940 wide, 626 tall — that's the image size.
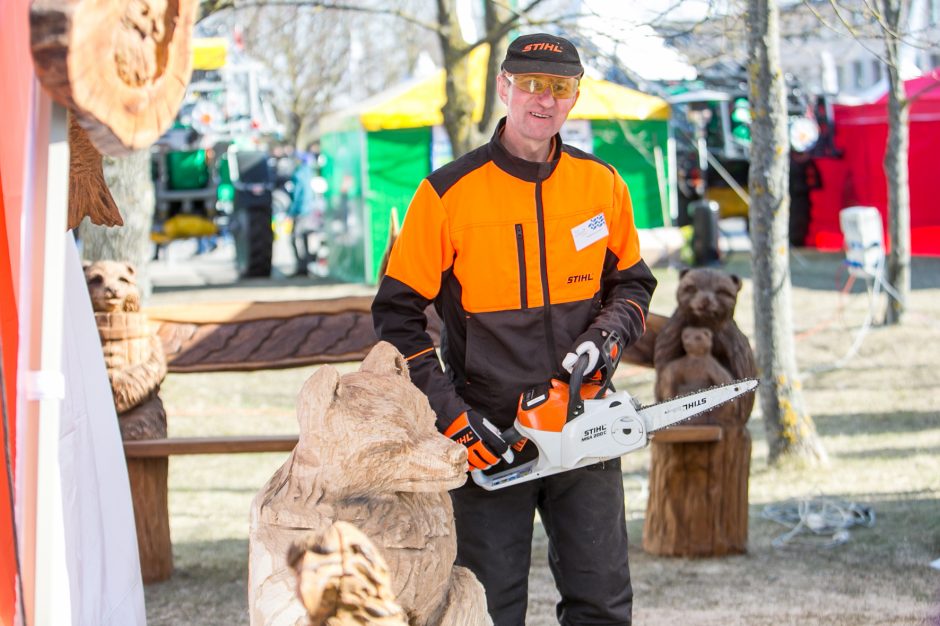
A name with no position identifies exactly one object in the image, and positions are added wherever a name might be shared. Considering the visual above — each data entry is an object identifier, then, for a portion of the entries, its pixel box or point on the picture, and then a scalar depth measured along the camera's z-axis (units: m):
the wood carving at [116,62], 1.42
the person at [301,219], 15.97
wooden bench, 4.64
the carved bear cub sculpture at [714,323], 4.52
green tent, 13.39
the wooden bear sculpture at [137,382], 4.13
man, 2.64
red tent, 14.18
